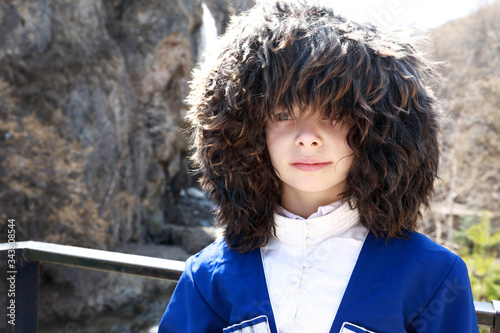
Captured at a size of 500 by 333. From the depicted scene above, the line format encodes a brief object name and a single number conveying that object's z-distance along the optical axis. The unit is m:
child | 0.84
